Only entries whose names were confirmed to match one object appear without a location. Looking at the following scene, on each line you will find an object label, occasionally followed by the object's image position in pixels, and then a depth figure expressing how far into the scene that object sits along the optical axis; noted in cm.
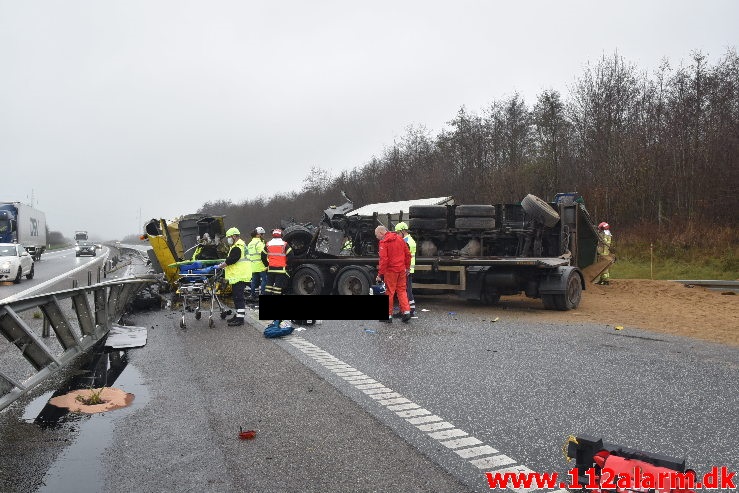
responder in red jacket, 1048
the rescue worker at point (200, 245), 1337
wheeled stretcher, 1065
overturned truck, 1207
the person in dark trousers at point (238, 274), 1022
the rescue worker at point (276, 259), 1098
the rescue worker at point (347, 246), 1444
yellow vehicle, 1482
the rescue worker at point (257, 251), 1136
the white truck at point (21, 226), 3269
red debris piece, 437
